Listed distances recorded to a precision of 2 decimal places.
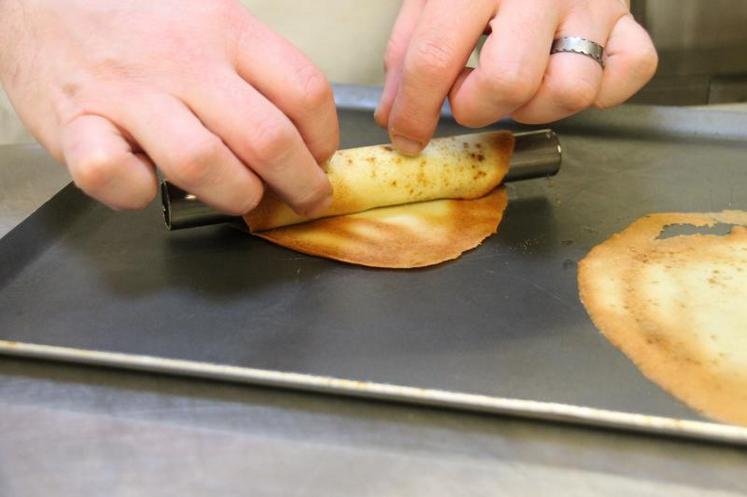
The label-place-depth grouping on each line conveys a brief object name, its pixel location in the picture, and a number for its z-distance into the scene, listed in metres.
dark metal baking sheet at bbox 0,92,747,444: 0.41
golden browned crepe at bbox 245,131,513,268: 0.48
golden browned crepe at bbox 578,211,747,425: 0.41
